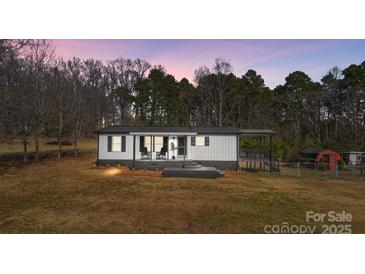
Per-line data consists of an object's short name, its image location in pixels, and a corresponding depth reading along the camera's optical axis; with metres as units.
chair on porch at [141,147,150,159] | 18.66
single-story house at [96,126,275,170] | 17.81
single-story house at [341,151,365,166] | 21.03
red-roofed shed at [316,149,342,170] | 20.13
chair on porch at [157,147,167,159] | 18.52
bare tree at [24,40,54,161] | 20.88
